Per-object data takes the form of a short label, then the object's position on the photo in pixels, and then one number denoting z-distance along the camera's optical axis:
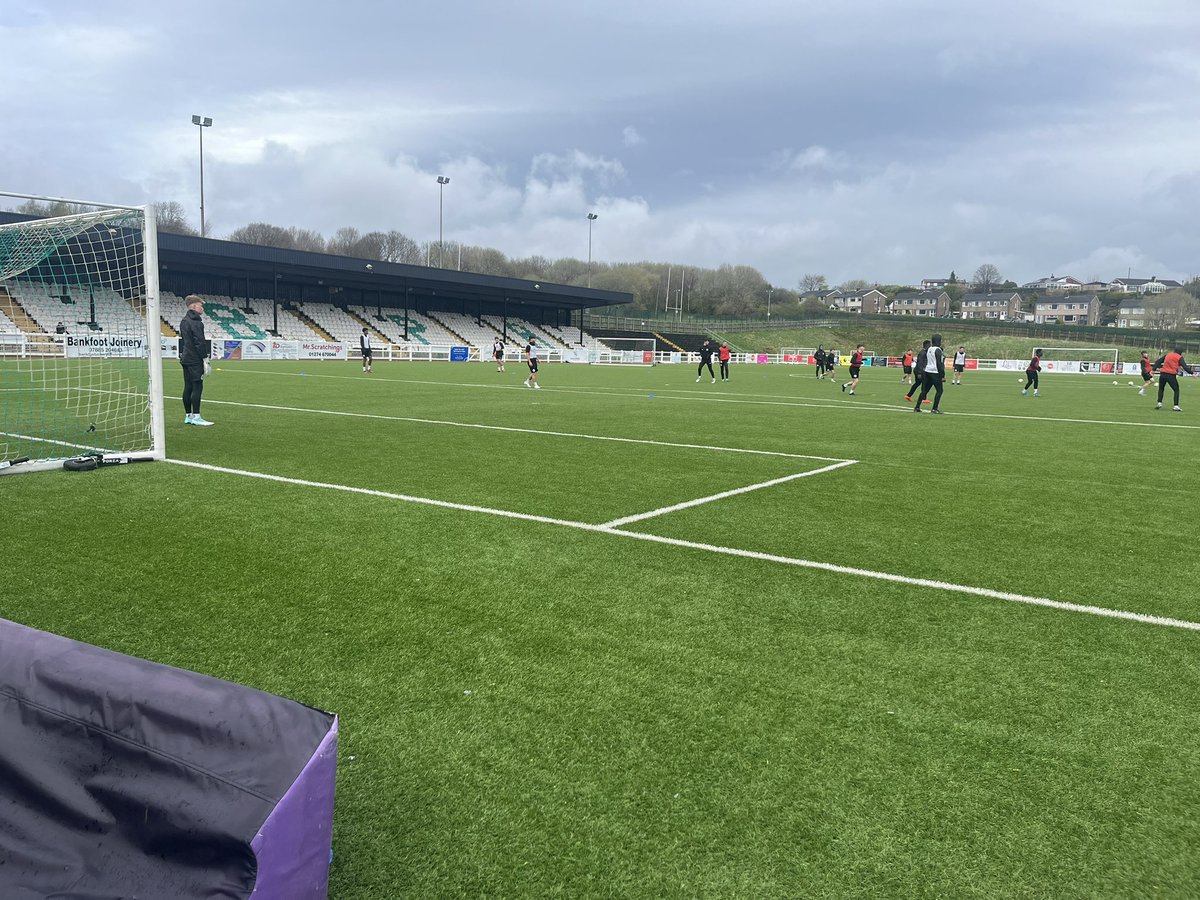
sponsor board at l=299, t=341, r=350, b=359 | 48.03
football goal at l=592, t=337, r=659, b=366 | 62.69
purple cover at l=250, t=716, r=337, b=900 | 1.82
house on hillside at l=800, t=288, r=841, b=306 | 169.86
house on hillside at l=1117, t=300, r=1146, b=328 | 126.81
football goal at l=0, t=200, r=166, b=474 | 9.02
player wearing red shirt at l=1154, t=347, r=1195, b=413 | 20.39
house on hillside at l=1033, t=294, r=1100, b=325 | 137.25
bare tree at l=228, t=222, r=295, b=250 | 88.31
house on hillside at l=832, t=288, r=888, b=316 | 173.50
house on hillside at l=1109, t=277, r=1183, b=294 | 173.38
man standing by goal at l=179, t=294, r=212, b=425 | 12.05
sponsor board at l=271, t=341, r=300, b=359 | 45.22
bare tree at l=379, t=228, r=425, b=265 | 104.06
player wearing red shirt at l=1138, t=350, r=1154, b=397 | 26.47
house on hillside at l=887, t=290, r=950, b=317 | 162.25
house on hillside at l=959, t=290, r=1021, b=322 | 149.88
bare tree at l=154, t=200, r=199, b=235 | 68.22
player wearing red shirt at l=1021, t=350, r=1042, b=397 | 27.34
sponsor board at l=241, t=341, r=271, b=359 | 43.44
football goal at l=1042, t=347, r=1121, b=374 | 59.88
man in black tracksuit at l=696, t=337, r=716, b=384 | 32.56
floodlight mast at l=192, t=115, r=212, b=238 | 58.45
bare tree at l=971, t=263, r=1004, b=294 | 173.50
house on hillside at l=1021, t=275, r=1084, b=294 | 181.57
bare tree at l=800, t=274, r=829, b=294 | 162.62
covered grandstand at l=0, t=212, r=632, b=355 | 51.06
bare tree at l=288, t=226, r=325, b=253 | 95.44
